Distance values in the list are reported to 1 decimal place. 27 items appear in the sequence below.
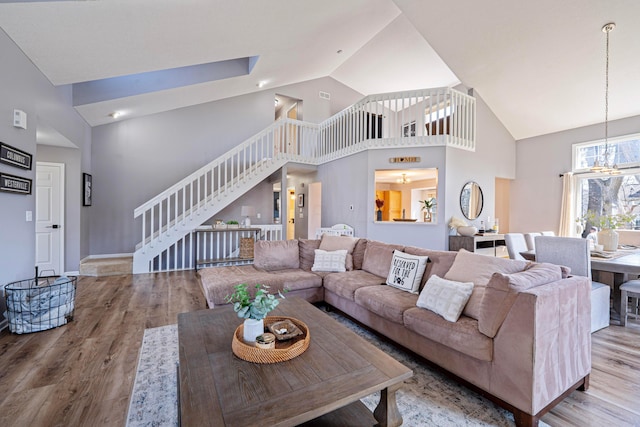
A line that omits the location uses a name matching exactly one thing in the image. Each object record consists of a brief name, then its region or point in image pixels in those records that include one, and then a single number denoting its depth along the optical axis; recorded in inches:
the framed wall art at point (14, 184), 112.4
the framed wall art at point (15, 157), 111.5
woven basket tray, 60.2
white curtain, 243.4
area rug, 67.4
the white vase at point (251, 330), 65.7
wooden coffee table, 45.5
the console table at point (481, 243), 212.1
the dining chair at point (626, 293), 123.3
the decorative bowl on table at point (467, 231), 212.7
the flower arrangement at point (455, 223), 222.4
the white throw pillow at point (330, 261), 148.7
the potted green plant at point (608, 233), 149.9
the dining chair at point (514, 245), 160.7
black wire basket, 111.1
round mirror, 234.5
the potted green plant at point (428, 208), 237.5
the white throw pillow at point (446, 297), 82.8
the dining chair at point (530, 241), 175.8
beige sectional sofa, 64.6
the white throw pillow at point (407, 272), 112.3
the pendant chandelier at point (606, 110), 155.9
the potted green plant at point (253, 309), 64.8
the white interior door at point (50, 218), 196.1
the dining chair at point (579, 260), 118.8
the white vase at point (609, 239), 150.3
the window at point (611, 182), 211.2
